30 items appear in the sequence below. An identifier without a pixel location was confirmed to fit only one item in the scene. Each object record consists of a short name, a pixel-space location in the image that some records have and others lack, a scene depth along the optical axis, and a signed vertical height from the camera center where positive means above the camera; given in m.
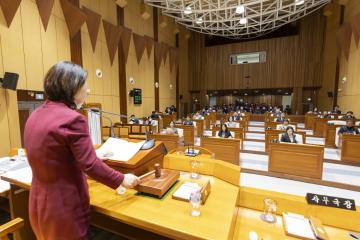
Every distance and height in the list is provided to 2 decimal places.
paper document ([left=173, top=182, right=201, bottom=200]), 1.20 -0.58
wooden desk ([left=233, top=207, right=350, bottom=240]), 1.21 -0.83
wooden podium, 1.25 -0.41
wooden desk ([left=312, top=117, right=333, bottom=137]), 7.76 -1.00
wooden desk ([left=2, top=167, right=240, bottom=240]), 0.91 -0.59
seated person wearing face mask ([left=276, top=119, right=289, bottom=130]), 6.30 -0.83
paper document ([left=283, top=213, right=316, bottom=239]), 1.19 -0.80
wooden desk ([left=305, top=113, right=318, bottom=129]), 9.11 -0.91
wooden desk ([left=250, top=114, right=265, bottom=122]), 12.90 -1.05
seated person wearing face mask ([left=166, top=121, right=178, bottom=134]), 6.12 -0.92
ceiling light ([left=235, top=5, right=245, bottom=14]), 9.50 +4.59
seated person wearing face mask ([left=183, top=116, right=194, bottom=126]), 7.47 -0.82
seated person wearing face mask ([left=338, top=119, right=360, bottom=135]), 5.34 -0.77
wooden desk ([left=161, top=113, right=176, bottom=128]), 11.25 -1.00
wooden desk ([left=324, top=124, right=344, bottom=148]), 6.37 -1.11
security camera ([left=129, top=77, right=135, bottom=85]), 10.04 +1.12
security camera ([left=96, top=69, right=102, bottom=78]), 8.02 +1.21
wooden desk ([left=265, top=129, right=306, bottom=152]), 5.66 -0.96
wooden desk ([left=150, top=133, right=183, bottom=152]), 5.51 -1.07
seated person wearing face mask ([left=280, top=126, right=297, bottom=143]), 4.62 -0.85
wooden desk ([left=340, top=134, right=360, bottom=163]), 4.87 -1.18
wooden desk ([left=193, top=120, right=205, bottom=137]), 8.38 -1.09
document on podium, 1.32 -0.34
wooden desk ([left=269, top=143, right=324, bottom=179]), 3.97 -1.23
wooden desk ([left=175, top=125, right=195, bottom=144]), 7.04 -1.14
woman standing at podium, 0.84 -0.26
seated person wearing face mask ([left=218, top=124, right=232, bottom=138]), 5.59 -0.90
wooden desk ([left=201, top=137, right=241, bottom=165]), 4.80 -1.16
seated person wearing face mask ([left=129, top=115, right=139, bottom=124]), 8.15 -0.79
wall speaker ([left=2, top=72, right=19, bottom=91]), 4.71 +0.54
